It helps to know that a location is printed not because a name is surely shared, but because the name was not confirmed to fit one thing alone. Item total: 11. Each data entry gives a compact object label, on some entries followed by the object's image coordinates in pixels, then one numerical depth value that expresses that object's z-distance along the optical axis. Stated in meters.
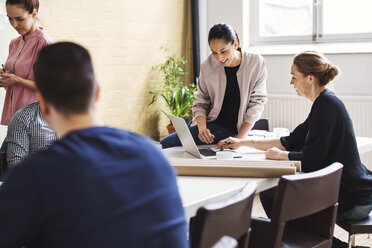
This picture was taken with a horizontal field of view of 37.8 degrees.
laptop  2.81
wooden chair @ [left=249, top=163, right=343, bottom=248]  2.05
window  5.52
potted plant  5.67
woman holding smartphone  3.17
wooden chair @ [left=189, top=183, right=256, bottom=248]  1.62
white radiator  5.18
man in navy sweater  1.17
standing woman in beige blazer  3.41
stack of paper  2.34
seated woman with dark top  2.59
